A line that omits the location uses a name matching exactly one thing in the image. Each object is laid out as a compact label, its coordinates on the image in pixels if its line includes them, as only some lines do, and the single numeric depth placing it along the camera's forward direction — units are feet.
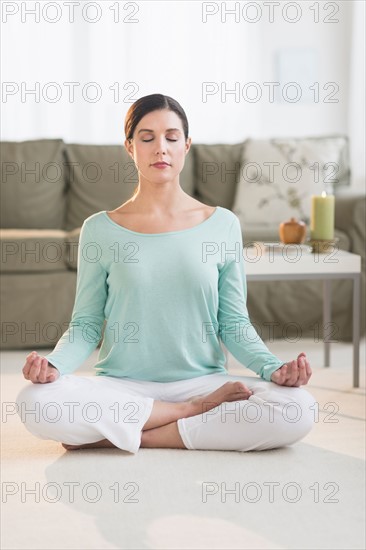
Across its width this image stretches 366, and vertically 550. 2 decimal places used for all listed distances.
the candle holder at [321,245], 9.85
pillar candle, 9.86
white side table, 9.48
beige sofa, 11.81
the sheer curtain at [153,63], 15.21
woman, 7.23
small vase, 10.15
